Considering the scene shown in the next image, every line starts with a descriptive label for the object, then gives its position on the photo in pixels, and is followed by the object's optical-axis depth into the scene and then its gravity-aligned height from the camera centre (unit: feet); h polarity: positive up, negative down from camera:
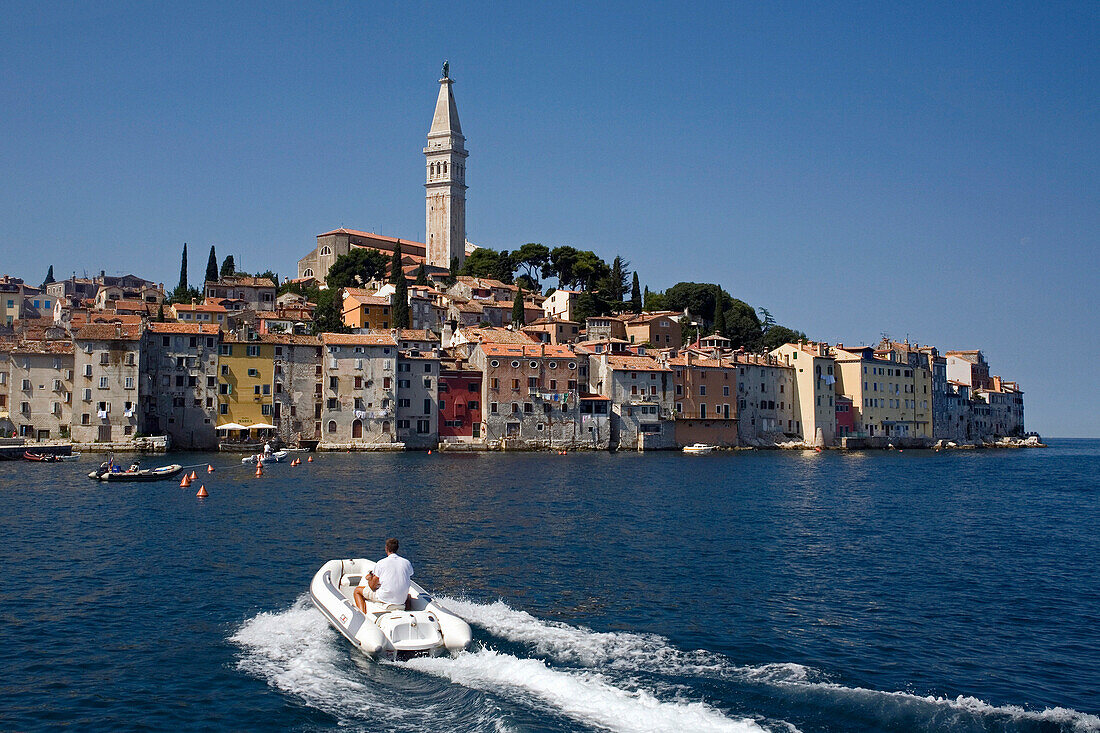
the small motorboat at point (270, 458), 191.52 -7.18
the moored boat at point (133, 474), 144.77 -7.94
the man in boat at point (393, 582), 51.11 -8.99
